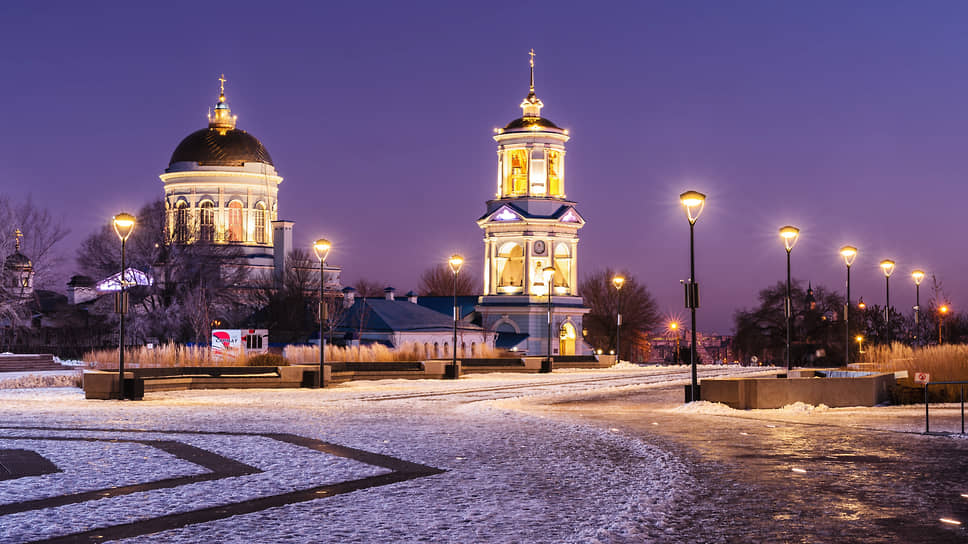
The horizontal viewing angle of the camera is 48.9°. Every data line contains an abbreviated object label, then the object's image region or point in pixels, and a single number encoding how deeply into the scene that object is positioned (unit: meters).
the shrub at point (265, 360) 34.84
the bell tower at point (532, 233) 84.25
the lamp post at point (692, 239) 23.59
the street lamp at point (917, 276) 47.56
